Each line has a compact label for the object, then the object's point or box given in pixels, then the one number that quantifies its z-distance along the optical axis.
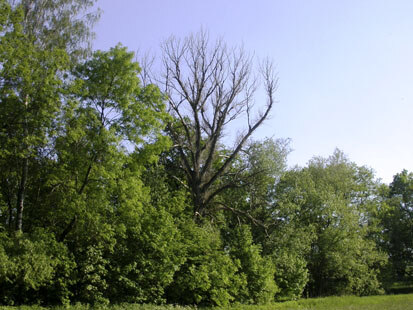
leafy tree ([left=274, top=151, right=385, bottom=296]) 34.38
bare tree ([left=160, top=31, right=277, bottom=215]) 31.69
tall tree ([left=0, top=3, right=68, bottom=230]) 18.03
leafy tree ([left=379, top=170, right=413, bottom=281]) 51.88
